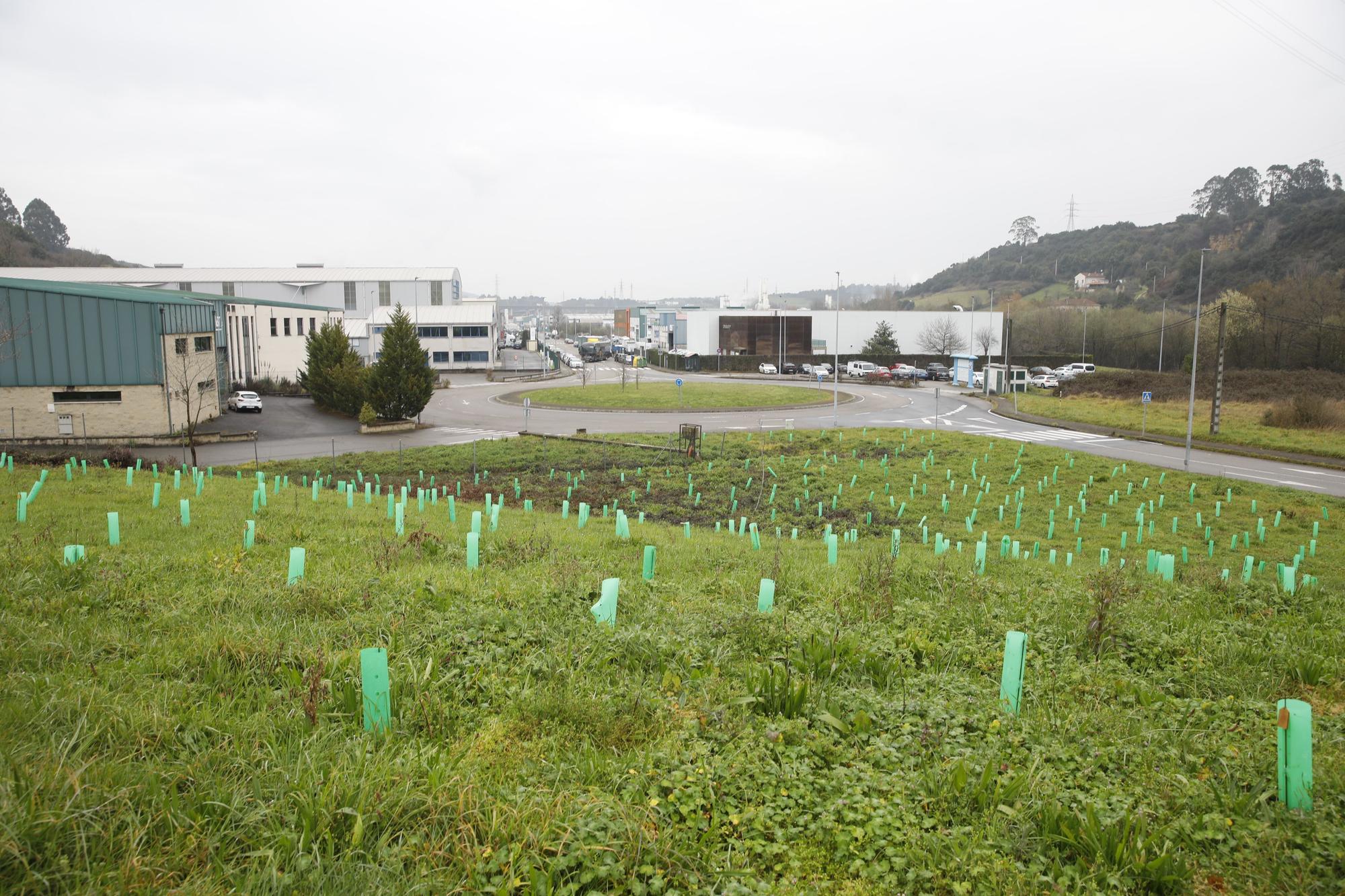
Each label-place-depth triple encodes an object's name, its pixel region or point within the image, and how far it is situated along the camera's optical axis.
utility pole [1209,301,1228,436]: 32.18
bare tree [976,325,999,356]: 86.57
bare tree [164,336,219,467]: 33.94
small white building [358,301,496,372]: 76.12
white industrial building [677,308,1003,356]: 86.50
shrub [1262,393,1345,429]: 36.22
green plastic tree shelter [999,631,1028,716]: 5.60
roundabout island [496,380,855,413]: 46.88
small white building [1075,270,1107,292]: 142.62
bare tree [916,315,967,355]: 86.77
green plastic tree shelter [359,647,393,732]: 4.77
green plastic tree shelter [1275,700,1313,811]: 4.24
